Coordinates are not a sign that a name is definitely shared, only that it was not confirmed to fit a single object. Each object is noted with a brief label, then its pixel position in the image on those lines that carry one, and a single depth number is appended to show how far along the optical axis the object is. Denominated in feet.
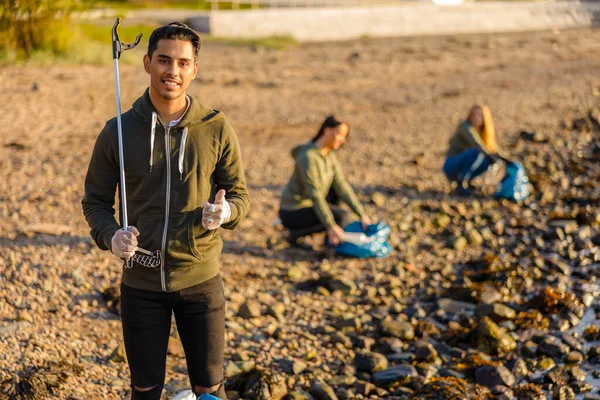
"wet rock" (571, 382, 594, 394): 19.20
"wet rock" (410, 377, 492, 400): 18.12
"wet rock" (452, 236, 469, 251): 28.17
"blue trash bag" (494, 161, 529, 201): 32.88
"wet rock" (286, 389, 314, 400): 17.38
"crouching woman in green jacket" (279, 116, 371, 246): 24.21
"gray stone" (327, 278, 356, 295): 23.52
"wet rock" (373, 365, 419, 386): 18.76
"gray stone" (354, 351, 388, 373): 19.24
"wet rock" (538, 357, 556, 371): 20.33
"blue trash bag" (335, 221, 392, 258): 25.48
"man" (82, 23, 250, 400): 11.39
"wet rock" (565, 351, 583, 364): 20.65
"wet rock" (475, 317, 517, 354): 20.88
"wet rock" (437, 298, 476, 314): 23.24
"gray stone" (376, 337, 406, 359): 20.33
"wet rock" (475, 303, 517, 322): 22.68
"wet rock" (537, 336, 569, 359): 20.90
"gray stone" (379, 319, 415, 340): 21.07
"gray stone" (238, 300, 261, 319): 20.88
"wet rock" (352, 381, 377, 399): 18.10
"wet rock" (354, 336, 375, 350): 20.36
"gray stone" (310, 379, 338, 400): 17.61
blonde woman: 32.71
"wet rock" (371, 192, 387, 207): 31.63
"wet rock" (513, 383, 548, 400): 18.62
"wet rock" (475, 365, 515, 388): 19.03
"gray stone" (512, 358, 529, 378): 19.80
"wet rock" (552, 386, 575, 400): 18.83
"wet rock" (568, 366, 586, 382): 19.60
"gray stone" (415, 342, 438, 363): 20.06
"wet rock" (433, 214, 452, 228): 30.25
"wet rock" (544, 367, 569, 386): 19.38
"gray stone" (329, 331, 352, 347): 20.32
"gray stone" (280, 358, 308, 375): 18.62
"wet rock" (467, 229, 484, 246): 28.89
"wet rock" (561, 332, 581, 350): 21.38
